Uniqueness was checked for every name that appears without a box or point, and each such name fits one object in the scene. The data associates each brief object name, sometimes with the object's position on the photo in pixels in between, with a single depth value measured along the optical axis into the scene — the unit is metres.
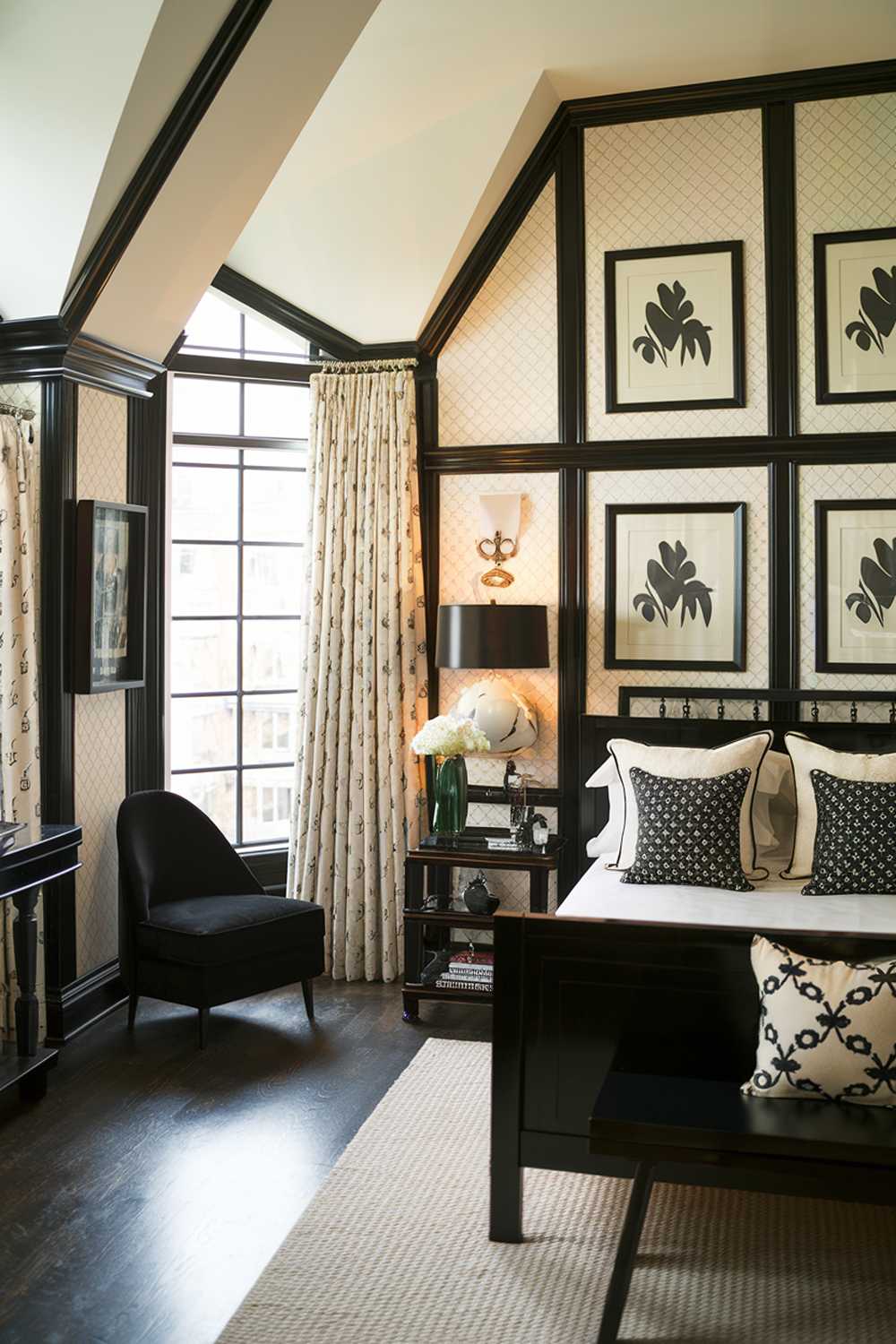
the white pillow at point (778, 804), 4.48
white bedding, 3.72
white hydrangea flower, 4.74
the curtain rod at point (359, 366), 5.25
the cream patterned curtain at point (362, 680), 5.14
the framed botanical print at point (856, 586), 4.76
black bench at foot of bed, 2.50
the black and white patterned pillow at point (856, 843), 4.06
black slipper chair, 4.25
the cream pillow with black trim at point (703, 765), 4.39
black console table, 3.71
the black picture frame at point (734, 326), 4.92
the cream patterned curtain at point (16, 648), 4.14
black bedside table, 4.65
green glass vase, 4.88
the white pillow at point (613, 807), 4.64
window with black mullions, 5.30
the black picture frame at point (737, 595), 4.90
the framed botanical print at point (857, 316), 4.76
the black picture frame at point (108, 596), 4.38
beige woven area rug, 2.63
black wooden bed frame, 2.94
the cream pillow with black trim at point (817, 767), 4.29
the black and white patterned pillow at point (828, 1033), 2.62
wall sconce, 5.17
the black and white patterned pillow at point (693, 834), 4.20
